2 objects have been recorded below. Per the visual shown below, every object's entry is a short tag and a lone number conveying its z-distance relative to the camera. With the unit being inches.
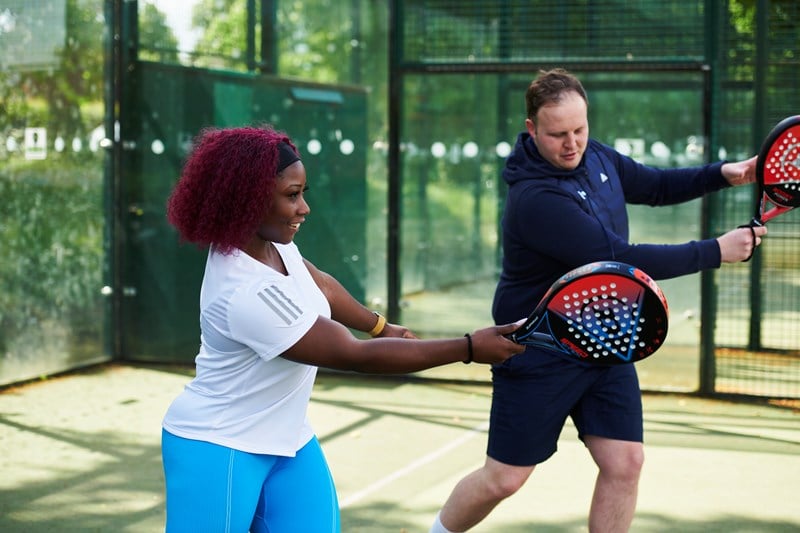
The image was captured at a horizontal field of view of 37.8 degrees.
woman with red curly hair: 119.6
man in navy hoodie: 155.9
